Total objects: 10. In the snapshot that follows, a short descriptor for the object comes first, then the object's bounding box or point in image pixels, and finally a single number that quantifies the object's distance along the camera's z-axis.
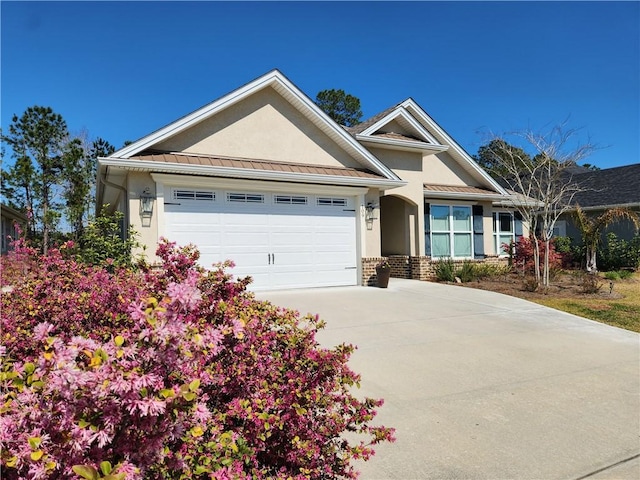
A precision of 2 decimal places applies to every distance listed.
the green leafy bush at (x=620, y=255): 19.02
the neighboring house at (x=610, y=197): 21.33
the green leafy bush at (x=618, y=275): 16.12
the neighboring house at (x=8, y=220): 24.16
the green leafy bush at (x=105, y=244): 9.35
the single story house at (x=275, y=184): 10.62
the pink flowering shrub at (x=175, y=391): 1.51
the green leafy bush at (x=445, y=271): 14.61
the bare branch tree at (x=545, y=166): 13.12
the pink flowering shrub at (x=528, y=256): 15.62
